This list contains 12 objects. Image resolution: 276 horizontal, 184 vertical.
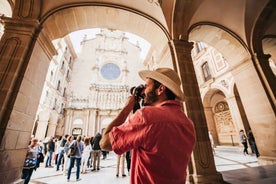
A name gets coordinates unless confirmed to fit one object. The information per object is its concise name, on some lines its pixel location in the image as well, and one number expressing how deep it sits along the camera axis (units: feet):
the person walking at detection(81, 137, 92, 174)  17.92
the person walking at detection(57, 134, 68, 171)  21.03
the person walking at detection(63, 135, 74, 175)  17.64
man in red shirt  2.64
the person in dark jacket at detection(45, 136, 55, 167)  23.71
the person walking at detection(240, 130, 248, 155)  25.46
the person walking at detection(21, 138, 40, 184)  11.13
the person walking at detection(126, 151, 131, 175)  13.09
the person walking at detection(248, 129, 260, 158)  24.50
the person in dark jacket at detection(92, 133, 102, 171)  19.30
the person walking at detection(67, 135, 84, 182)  14.71
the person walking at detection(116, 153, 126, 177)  14.78
